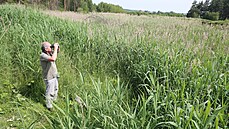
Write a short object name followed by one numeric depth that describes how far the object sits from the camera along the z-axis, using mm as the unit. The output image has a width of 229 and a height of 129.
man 2793
